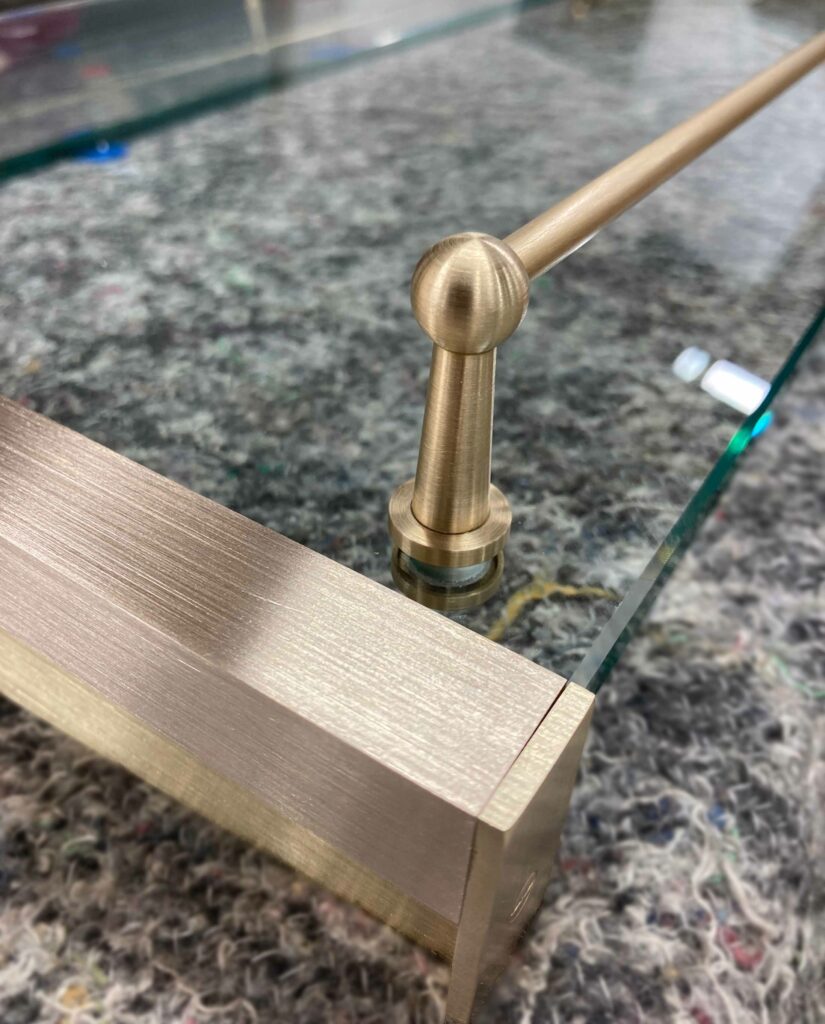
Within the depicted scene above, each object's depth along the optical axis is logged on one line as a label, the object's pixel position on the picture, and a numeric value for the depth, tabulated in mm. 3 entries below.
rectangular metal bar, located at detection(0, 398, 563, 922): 93
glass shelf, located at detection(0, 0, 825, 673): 136
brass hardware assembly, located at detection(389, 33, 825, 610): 91
